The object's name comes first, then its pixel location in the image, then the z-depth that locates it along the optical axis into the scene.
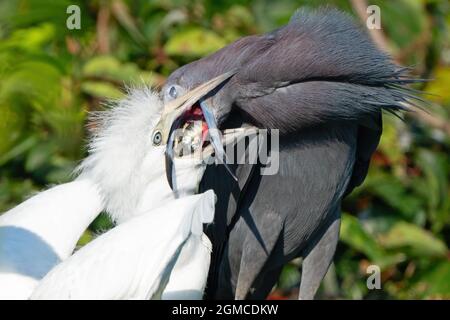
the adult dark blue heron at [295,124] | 2.34
